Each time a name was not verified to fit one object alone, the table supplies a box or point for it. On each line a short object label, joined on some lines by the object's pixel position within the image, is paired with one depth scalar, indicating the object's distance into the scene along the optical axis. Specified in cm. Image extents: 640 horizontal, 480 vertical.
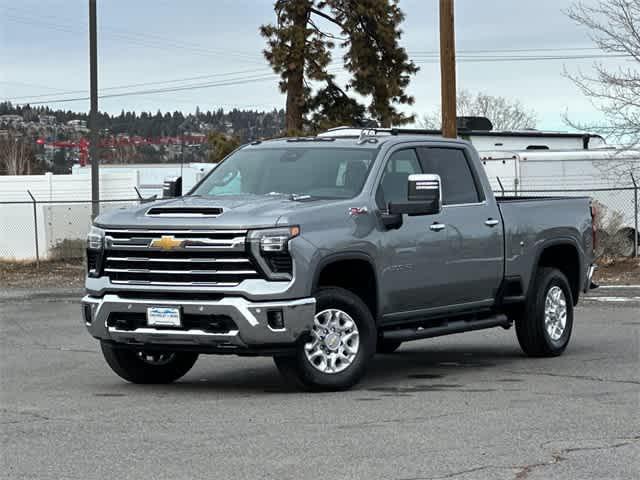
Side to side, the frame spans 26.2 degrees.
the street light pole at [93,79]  3331
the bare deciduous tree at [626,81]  2664
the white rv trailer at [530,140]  3497
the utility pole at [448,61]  2477
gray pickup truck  1057
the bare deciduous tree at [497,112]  9812
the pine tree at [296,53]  4284
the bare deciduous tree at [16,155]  10581
